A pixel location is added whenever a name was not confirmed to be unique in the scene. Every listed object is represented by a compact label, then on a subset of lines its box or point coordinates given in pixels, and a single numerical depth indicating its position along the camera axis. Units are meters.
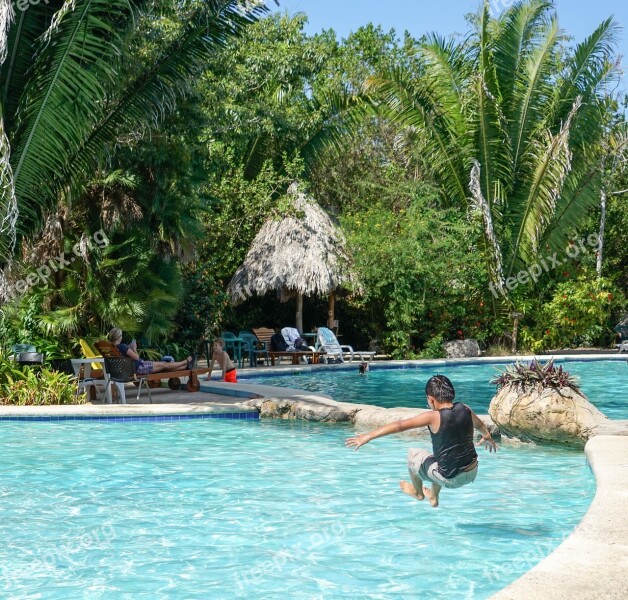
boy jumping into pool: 6.04
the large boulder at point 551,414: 9.62
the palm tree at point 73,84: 11.61
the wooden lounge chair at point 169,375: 12.74
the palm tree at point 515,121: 23.95
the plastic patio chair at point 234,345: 20.55
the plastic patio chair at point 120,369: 12.43
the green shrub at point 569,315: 24.39
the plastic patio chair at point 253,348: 20.64
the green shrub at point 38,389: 12.55
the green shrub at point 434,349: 22.86
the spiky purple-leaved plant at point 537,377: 9.70
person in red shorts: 15.29
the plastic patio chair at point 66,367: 13.30
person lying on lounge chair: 13.09
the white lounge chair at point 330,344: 20.91
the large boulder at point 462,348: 23.28
